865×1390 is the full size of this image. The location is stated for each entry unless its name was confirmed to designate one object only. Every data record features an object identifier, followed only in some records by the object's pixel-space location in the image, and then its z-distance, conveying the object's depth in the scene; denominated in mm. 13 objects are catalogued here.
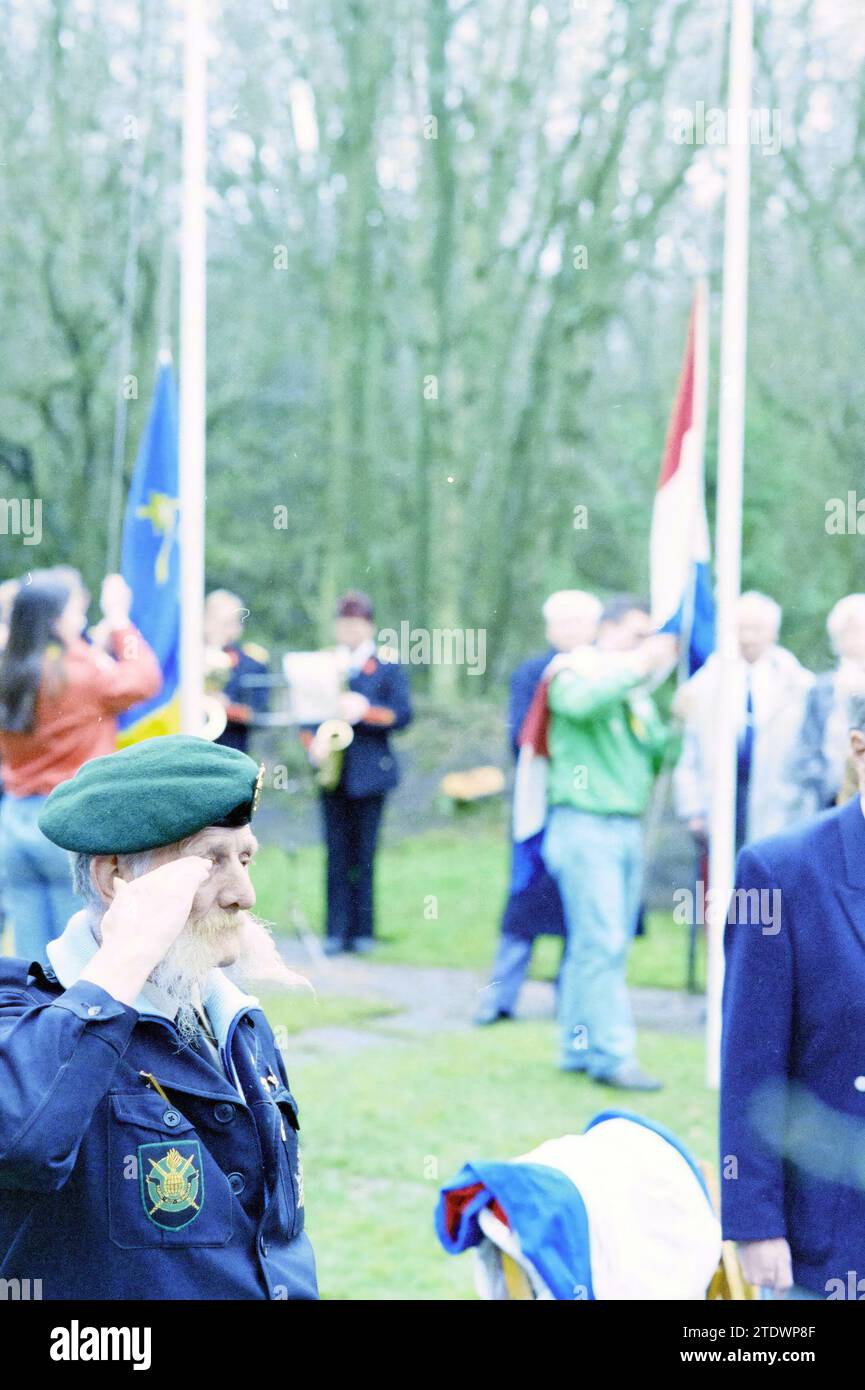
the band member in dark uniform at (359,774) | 10008
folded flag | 3289
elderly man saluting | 2289
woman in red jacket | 6496
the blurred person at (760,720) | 7680
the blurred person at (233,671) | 9711
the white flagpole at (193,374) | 6891
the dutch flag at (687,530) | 7125
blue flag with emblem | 7070
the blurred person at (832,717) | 7273
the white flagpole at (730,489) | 6914
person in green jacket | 7086
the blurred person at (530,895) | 7449
